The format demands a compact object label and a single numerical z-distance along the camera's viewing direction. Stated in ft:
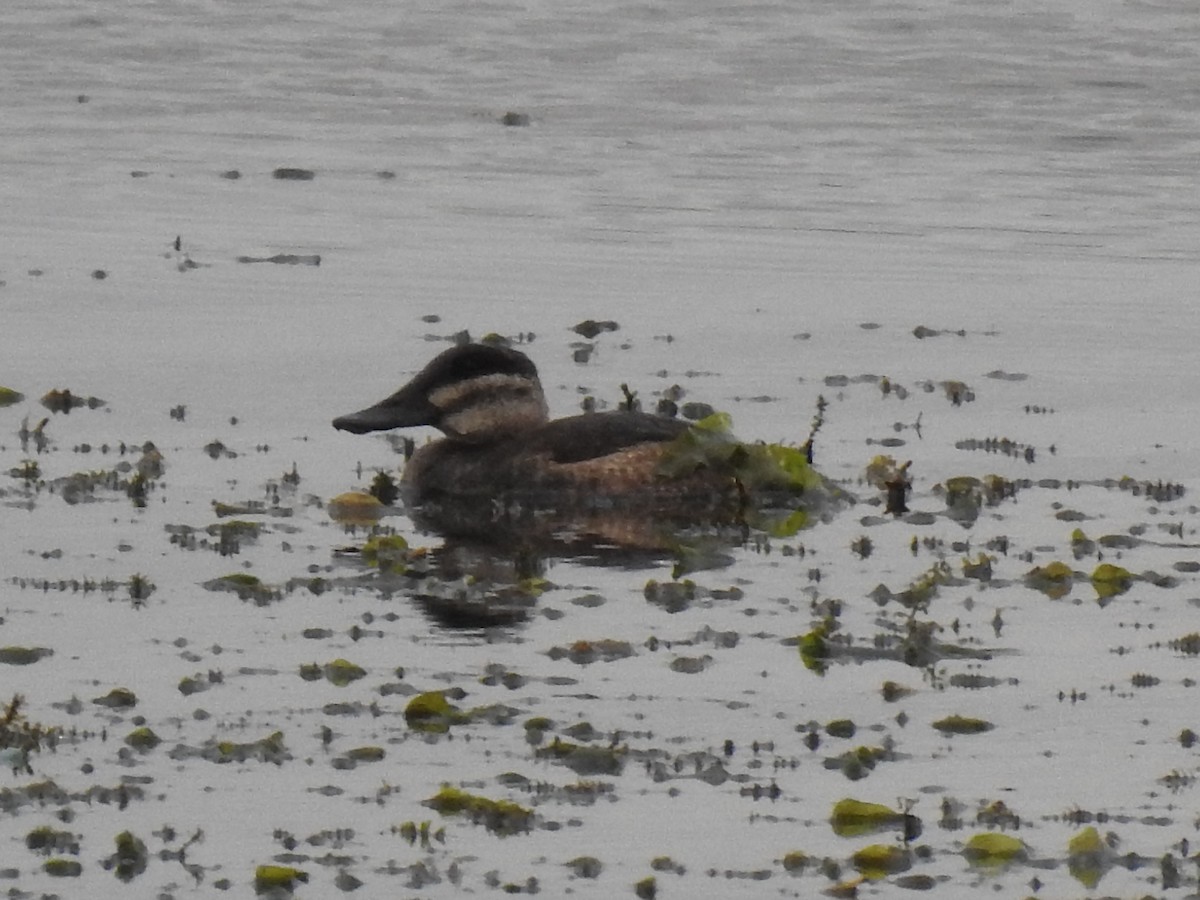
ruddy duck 82.12
